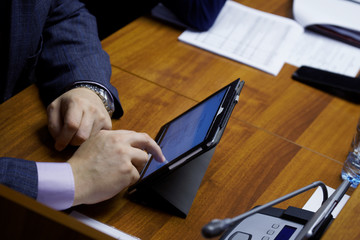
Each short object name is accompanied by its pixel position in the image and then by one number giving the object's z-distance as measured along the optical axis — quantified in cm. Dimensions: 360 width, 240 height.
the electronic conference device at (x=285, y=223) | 104
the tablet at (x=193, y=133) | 122
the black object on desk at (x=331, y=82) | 153
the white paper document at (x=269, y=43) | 159
